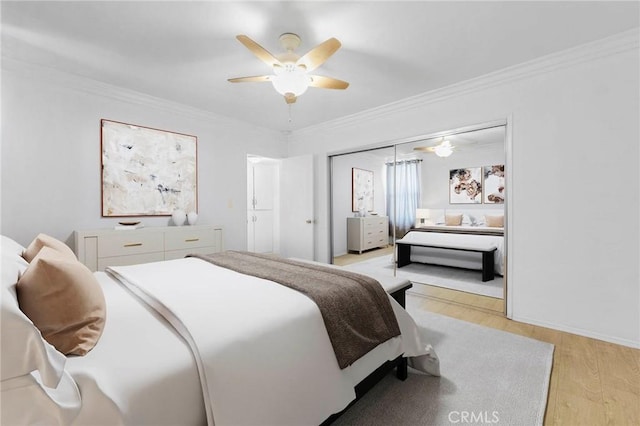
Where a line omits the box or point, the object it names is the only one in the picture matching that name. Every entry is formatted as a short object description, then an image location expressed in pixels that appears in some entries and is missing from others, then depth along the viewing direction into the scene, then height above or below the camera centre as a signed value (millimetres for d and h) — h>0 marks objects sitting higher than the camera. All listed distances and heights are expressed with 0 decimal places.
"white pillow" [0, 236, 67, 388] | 685 -346
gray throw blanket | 1405 -504
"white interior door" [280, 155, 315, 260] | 4859 +54
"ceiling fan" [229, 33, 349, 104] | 2066 +1127
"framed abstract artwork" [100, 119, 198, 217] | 3252 +505
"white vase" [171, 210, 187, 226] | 3635 -73
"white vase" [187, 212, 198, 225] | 3762 -88
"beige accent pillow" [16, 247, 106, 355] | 932 -321
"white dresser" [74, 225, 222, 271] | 2842 -366
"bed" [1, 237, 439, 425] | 729 -493
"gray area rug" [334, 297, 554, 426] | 1562 -1122
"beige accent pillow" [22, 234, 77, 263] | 1622 -208
